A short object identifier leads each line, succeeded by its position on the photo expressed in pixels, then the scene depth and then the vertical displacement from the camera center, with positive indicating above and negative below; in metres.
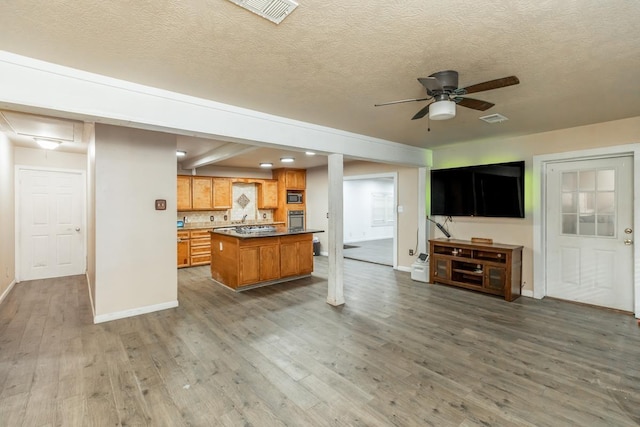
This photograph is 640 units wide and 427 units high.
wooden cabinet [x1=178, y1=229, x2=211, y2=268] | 6.67 -0.76
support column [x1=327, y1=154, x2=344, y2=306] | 4.22 -0.18
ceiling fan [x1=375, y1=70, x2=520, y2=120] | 2.23 +0.96
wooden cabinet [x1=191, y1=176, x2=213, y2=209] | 7.14 +0.52
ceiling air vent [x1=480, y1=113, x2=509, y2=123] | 3.52 +1.14
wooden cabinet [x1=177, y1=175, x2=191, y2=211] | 6.94 +0.50
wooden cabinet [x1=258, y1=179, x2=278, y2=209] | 8.23 +0.55
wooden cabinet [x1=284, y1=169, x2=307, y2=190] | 8.34 +0.99
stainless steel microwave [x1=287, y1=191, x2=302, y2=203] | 8.45 +0.49
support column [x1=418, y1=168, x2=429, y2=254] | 5.84 -0.01
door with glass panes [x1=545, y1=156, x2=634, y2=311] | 3.89 -0.25
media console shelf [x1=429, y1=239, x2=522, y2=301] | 4.41 -0.83
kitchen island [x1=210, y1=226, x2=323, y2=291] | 4.92 -0.74
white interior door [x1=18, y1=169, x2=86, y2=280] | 5.49 -0.17
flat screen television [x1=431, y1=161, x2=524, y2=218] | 4.61 +0.38
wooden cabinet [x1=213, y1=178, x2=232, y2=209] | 7.45 +0.53
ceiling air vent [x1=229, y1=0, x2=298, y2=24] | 1.57 +1.10
